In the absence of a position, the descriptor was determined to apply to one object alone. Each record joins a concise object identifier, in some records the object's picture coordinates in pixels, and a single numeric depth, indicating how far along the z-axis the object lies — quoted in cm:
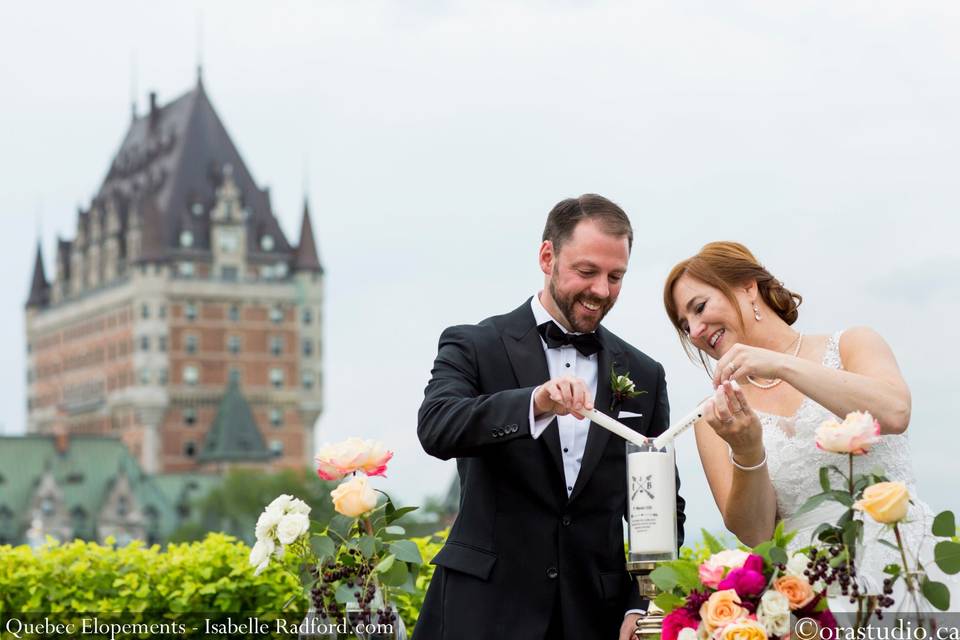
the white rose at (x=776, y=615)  644
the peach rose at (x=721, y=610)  644
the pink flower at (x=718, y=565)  659
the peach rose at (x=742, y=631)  635
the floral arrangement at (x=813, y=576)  643
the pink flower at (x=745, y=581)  655
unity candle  703
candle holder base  696
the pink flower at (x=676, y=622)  664
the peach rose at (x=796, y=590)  652
